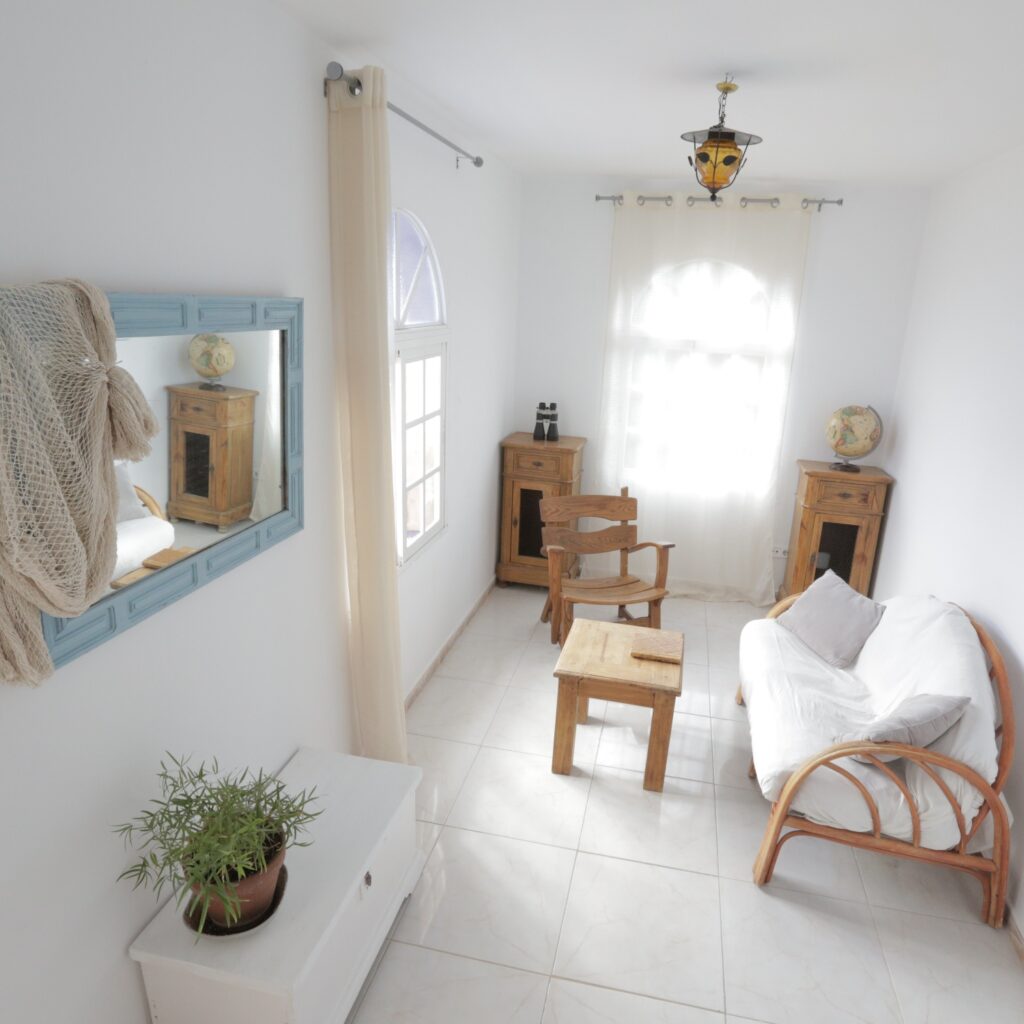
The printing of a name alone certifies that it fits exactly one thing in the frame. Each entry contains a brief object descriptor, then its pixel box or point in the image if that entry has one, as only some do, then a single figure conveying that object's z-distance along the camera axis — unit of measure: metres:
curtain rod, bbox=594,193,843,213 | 4.57
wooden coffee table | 3.09
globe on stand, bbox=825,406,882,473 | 4.55
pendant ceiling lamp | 2.46
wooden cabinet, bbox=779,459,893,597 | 4.50
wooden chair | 4.30
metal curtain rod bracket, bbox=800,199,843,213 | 4.54
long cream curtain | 2.39
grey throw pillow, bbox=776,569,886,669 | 3.50
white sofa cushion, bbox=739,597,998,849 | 2.51
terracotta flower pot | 1.80
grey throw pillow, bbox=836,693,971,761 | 2.51
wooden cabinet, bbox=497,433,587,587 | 4.93
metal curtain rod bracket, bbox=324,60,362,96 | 2.28
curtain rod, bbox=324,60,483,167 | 2.28
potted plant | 1.71
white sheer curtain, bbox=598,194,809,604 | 4.75
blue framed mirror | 1.66
